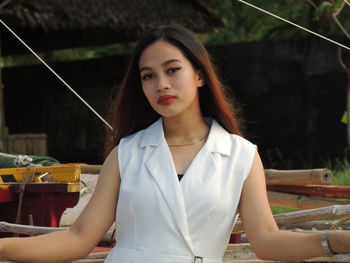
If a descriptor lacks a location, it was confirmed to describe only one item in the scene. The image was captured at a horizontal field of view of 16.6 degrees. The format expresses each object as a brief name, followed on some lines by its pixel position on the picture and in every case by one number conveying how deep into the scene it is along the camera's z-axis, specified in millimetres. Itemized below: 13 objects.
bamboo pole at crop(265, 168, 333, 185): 5064
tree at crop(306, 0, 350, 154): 9716
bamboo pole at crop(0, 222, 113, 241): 4725
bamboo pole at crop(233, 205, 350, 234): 4459
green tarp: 5944
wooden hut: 11441
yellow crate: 5517
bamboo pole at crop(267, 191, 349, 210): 5429
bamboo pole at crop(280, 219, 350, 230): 5141
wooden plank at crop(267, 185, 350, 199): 4996
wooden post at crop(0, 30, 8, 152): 11389
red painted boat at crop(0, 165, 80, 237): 5548
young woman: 3053
